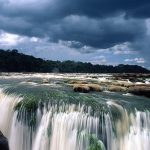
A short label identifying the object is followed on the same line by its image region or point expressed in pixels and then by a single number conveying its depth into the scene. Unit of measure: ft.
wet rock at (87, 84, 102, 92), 47.86
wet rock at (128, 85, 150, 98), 45.79
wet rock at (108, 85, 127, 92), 49.81
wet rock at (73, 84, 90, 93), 45.17
